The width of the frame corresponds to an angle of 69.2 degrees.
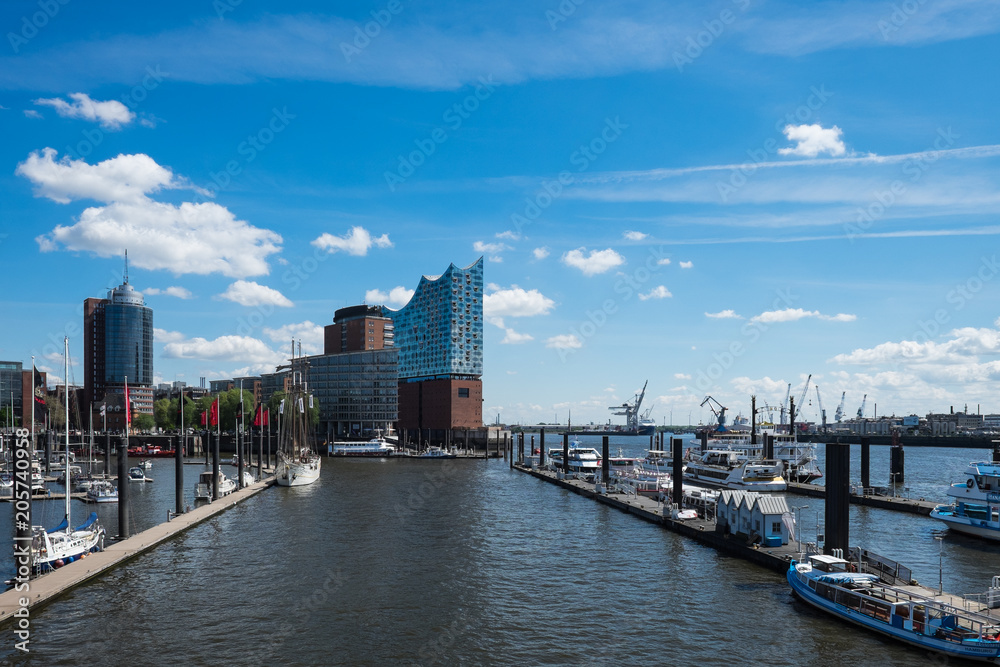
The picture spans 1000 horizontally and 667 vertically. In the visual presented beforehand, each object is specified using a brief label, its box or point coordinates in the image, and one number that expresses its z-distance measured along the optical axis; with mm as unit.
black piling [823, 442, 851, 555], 43312
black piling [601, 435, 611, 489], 103444
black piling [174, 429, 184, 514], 68312
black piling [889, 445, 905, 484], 109712
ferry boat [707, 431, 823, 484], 108812
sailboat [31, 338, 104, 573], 44562
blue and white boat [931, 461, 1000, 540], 58219
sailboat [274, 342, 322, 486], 103375
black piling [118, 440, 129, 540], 53875
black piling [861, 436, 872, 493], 88862
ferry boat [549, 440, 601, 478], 135125
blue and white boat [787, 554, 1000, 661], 30906
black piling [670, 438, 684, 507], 70069
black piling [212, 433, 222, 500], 79625
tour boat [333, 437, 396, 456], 195000
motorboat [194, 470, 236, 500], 84750
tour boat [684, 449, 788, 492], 98562
